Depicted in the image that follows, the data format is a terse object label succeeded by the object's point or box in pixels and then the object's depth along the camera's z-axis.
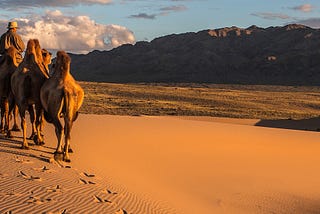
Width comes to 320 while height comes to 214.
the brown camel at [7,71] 12.79
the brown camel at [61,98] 10.45
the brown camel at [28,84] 11.41
